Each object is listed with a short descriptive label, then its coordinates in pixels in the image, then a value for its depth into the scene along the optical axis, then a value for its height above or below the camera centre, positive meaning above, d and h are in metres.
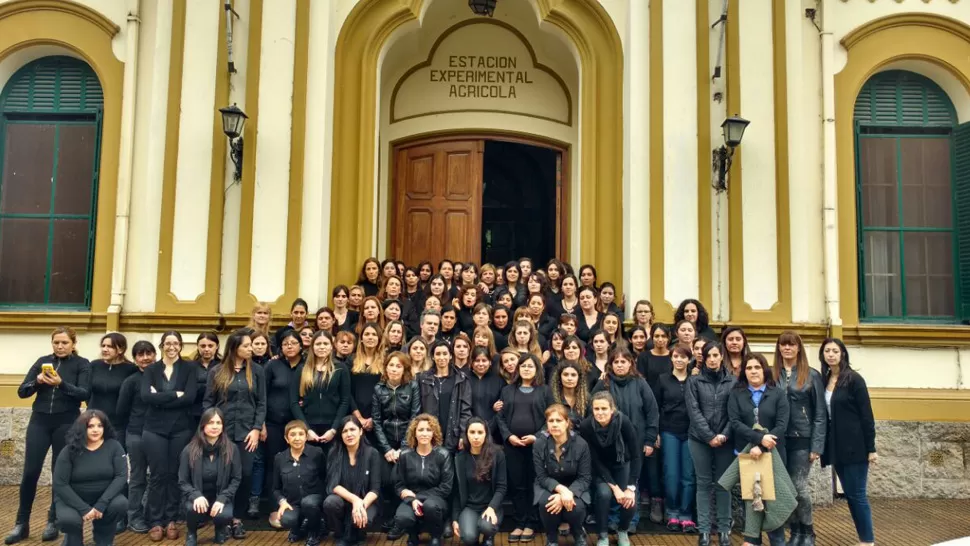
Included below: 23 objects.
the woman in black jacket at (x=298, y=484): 6.25 -1.45
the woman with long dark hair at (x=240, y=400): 6.58 -0.76
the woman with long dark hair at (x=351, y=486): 6.14 -1.42
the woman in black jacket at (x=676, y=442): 6.71 -1.11
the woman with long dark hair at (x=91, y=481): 5.71 -1.31
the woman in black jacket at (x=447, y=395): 6.50 -0.69
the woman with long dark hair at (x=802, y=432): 6.11 -0.90
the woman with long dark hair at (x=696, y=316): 7.55 +0.05
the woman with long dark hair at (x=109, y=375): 6.72 -0.57
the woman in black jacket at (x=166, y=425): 6.48 -0.98
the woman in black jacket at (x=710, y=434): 6.23 -0.95
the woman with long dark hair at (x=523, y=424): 6.40 -0.91
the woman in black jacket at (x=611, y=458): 6.14 -1.16
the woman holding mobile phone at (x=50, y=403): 6.44 -0.81
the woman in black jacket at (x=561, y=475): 6.00 -1.28
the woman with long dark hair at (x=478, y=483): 6.09 -1.38
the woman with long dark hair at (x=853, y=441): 6.08 -0.97
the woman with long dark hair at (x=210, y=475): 6.17 -1.36
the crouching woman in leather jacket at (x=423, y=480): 6.09 -1.37
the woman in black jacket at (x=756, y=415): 5.96 -0.77
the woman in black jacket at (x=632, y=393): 6.53 -0.65
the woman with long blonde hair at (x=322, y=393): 6.70 -0.70
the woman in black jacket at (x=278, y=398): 6.84 -0.77
